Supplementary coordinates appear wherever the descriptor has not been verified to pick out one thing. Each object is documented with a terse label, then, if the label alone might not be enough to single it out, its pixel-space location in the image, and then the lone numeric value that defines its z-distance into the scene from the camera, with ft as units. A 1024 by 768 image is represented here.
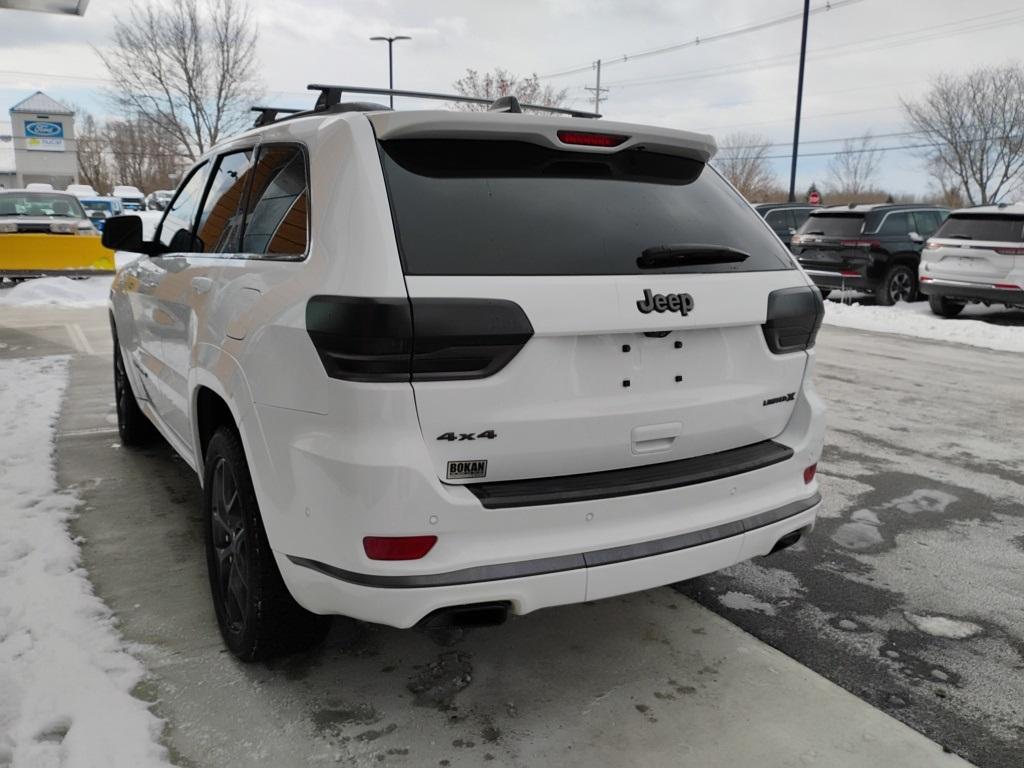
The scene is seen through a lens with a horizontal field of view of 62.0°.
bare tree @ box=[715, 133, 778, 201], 210.79
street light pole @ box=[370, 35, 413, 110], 107.42
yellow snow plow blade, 49.01
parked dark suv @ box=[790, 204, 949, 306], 46.16
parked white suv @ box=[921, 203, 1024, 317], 38.63
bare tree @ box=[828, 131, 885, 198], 207.02
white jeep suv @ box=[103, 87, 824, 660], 7.41
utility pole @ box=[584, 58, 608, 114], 179.97
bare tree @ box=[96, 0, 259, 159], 100.83
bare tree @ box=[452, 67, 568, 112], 110.93
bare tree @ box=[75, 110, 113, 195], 246.68
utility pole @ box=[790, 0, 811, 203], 79.92
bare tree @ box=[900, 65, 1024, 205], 119.03
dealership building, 247.29
